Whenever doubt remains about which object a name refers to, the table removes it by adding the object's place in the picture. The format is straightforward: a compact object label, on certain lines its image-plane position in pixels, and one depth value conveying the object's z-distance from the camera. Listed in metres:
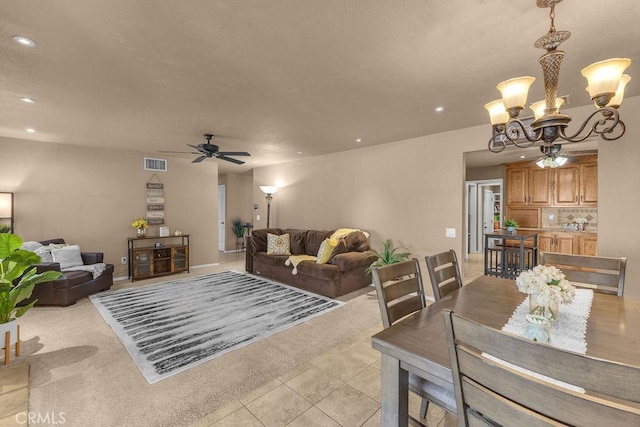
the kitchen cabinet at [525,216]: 6.40
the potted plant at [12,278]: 2.51
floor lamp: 6.41
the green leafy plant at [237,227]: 8.73
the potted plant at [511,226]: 5.20
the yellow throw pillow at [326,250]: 4.62
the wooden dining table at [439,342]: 1.13
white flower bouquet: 1.37
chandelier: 1.48
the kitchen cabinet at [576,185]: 5.62
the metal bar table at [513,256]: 4.34
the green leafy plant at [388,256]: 4.33
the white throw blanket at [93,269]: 4.30
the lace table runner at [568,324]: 1.23
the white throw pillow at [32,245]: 4.27
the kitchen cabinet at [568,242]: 5.50
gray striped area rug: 2.64
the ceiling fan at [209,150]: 4.12
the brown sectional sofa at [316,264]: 4.43
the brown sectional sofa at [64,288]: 3.82
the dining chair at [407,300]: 1.41
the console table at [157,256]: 5.44
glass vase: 1.39
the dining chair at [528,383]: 0.62
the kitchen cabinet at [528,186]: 6.23
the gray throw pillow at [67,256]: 4.36
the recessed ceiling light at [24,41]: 1.91
